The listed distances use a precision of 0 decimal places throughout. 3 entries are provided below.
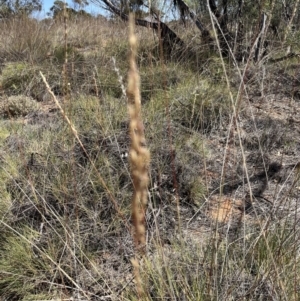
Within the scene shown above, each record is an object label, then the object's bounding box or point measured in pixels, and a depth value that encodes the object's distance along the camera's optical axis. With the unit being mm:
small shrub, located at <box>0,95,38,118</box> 3037
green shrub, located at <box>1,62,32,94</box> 3613
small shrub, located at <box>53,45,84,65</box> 3923
